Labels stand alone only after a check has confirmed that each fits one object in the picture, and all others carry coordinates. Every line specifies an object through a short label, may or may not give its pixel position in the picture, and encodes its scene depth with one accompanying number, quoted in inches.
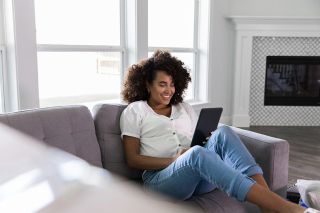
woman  57.9
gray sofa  64.5
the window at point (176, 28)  155.3
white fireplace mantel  179.6
